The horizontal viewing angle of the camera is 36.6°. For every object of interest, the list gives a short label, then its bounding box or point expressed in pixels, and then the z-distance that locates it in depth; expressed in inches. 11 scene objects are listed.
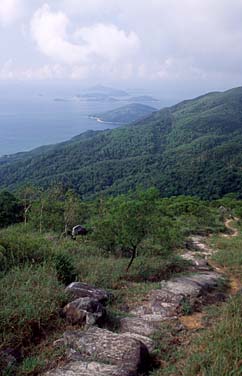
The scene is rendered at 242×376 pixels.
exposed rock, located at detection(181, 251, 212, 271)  413.5
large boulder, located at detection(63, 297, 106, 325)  200.8
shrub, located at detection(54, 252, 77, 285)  262.3
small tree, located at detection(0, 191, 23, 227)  725.3
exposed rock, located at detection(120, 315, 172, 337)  211.0
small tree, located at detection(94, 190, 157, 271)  362.3
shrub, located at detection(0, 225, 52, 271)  282.1
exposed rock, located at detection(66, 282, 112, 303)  226.2
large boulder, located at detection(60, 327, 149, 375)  163.0
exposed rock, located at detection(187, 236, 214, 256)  536.4
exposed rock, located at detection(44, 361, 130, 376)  151.3
